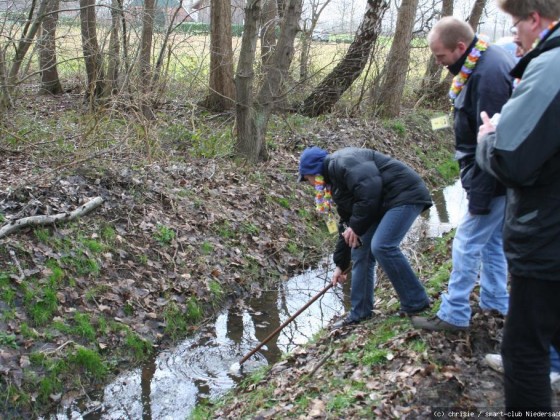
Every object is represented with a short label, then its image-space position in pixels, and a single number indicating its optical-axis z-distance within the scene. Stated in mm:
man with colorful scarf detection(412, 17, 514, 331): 4062
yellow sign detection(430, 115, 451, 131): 5404
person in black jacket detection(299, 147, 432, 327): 4898
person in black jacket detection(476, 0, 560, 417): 2732
